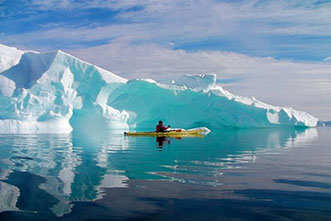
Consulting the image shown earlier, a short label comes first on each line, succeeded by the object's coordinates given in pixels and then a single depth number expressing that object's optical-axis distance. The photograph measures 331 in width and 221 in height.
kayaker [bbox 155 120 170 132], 20.77
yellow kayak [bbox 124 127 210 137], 20.28
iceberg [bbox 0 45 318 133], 25.45
